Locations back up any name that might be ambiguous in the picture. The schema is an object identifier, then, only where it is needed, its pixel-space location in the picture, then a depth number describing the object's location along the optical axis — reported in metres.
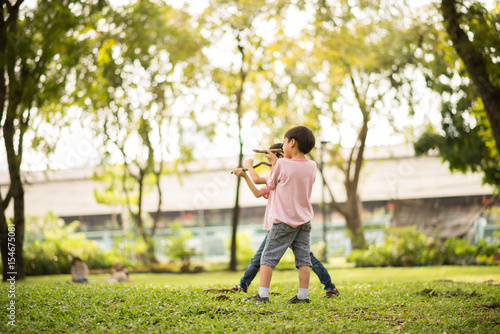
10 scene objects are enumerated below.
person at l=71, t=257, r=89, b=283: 10.94
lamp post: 18.98
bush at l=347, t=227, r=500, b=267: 15.19
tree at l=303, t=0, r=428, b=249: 16.89
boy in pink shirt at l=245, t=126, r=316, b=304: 4.83
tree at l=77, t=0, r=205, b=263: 15.63
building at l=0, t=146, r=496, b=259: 22.28
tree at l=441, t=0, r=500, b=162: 8.27
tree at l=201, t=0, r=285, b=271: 16.64
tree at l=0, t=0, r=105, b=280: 10.58
